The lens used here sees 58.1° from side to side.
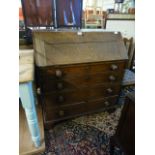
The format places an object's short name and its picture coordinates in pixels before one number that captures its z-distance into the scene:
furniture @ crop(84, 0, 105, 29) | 2.58
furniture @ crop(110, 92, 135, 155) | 0.83
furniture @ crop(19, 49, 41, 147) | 0.76
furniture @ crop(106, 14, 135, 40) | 2.38
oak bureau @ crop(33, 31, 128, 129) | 1.14
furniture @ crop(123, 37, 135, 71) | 2.34
